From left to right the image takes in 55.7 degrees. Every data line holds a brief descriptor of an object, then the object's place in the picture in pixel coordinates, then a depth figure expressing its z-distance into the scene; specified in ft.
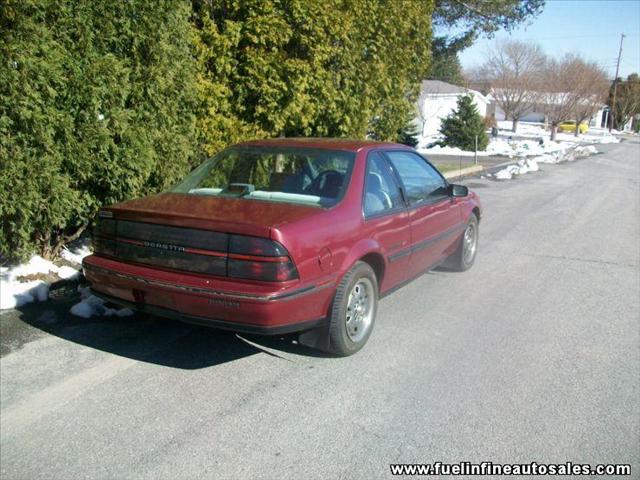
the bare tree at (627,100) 260.21
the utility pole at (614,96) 244.34
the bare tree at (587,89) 155.84
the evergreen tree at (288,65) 24.29
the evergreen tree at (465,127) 90.58
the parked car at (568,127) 225.19
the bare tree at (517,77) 149.28
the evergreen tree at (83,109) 15.75
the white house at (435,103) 138.92
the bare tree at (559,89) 153.99
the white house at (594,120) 272.54
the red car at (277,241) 12.10
